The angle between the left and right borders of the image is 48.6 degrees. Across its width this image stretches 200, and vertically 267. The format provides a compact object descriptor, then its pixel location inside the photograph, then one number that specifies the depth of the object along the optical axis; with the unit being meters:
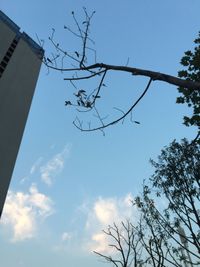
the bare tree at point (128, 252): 12.24
